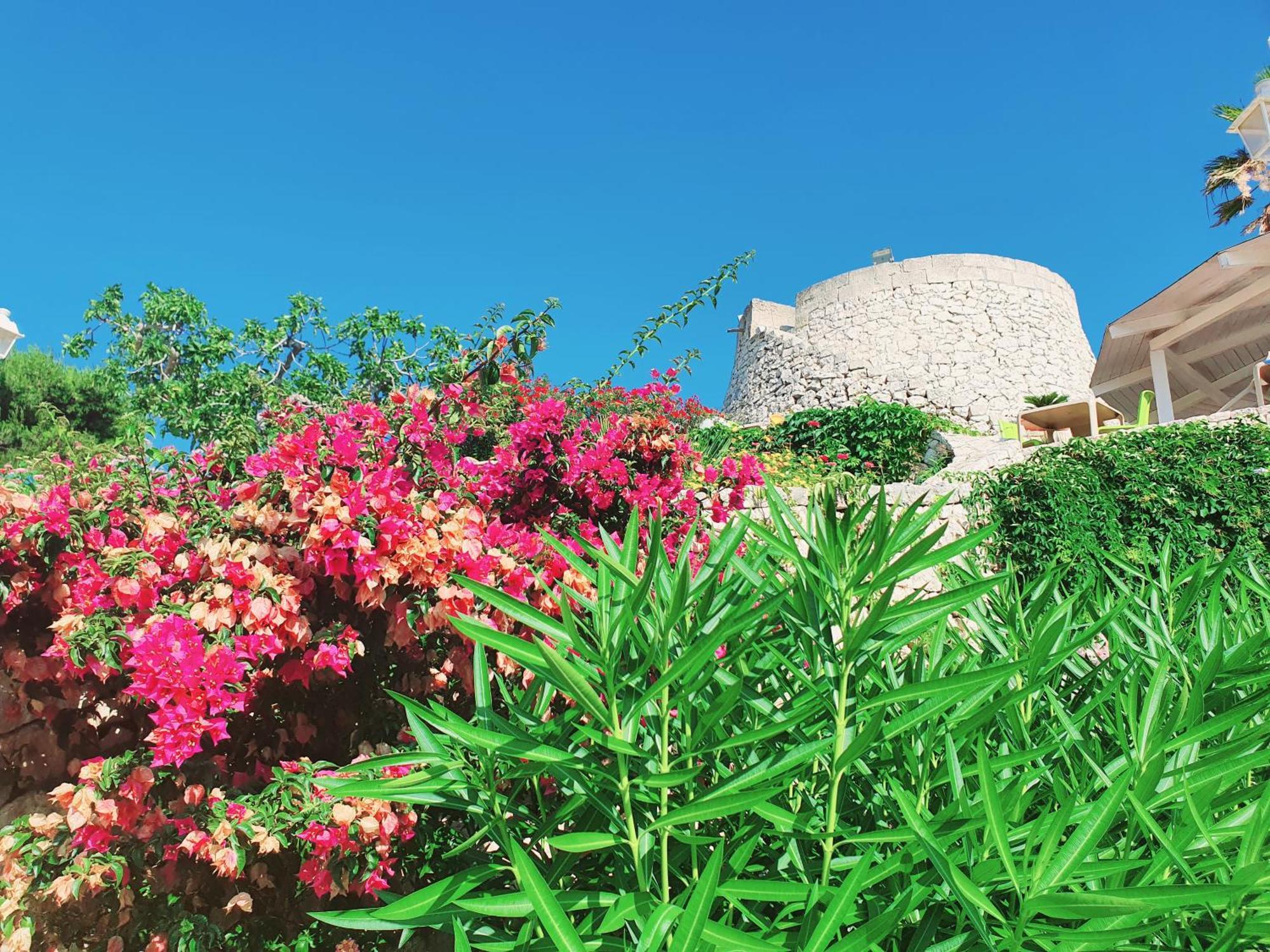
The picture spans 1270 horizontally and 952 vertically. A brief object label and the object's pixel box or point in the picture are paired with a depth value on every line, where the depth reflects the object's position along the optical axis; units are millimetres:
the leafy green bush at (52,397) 17328
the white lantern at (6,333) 4934
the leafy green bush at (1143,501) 6734
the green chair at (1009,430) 16438
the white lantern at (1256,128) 9842
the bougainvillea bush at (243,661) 1973
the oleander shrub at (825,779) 907
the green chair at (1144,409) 11930
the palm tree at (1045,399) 15414
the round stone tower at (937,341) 21094
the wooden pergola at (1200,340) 10883
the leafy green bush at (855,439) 13219
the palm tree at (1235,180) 15719
